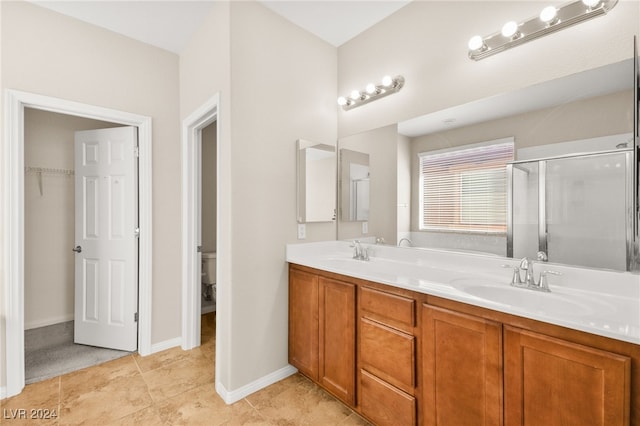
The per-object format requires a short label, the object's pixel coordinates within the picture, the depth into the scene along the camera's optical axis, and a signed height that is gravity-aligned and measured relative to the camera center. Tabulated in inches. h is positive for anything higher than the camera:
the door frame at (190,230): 102.0 -6.3
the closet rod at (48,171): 104.7 +15.4
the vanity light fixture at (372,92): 83.1 +36.3
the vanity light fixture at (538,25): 51.9 +36.5
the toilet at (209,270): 133.3 -26.9
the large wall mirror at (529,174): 50.7 +8.1
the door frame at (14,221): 76.7 -2.3
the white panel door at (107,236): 101.4 -8.3
